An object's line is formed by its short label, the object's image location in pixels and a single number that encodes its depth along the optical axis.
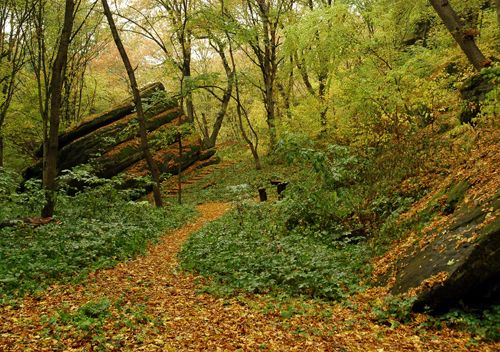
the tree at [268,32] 22.08
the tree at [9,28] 15.98
